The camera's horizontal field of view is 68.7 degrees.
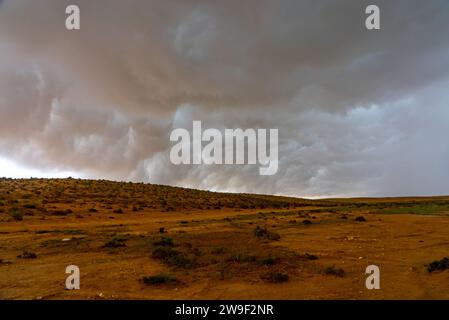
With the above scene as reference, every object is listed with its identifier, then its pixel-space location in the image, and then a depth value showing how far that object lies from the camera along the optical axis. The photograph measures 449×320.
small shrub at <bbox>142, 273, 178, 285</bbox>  10.03
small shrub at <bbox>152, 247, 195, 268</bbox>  12.20
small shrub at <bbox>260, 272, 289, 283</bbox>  10.21
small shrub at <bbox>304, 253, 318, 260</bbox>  13.09
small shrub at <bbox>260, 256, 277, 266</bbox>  12.15
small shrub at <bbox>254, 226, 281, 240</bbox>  18.12
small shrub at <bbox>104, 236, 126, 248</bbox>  15.83
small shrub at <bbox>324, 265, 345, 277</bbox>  10.75
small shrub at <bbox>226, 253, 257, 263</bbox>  12.62
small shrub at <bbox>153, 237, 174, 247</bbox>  15.53
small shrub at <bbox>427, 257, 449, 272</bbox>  11.01
